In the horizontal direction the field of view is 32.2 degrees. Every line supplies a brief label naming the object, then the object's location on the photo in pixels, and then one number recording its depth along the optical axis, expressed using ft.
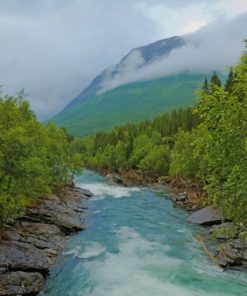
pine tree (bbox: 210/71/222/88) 334.65
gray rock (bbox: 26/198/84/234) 153.38
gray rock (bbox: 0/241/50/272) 103.62
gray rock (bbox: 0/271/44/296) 91.30
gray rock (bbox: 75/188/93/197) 253.85
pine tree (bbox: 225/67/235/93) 336.06
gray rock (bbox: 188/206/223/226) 170.81
